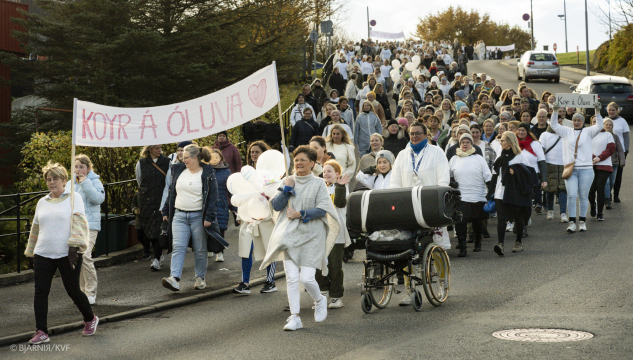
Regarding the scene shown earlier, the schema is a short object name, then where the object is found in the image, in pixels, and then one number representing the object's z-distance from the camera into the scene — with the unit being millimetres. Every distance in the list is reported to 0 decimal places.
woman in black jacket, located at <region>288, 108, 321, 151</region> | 18453
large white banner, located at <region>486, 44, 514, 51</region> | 79000
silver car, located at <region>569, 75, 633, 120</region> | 29953
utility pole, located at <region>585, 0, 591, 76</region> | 47469
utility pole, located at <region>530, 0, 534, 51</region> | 78688
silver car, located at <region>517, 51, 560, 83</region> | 44969
